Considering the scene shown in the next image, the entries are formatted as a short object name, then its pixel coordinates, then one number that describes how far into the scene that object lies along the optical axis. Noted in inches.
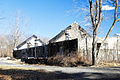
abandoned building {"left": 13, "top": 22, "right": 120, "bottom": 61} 807.7
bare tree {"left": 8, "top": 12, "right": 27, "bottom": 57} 1941.4
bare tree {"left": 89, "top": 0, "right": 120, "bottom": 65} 659.3
